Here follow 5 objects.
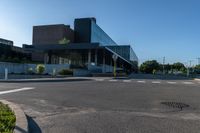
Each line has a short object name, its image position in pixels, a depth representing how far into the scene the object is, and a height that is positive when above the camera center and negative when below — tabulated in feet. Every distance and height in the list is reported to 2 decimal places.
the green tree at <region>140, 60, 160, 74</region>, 251.39 +5.52
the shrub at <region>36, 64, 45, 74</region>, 67.65 -0.45
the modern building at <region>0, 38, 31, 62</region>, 127.05 +15.01
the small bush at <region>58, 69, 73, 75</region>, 68.74 -1.76
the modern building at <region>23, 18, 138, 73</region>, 87.49 +12.96
